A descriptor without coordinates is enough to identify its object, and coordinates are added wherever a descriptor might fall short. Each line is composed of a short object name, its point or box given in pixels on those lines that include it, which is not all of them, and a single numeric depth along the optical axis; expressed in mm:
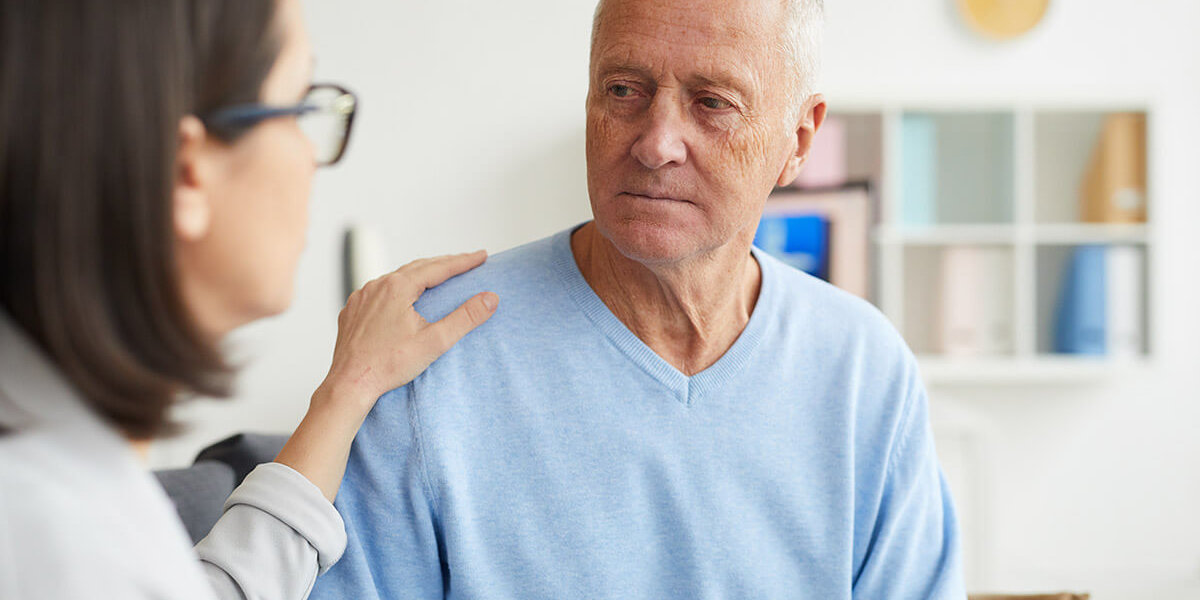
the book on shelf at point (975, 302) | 3078
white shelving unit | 3057
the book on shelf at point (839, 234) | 3027
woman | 553
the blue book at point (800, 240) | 3025
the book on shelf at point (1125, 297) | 3061
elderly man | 1038
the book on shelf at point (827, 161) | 3025
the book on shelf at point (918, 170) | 3086
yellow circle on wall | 3391
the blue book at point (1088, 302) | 3055
